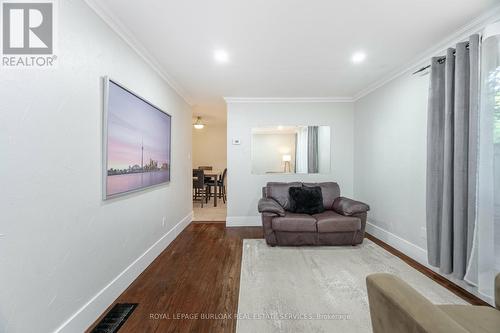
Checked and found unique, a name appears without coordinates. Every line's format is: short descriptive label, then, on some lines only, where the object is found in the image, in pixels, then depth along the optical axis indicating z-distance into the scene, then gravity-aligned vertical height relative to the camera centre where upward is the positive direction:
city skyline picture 2.06 +0.23
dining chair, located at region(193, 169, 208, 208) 6.55 -0.49
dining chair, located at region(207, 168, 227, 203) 7.10 -0.71
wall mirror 4.70 +0.36
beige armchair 0.80 -0.57
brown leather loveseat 3.40 -0.91
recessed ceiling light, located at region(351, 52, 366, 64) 2.77 +1.35
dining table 6.56 -0.42
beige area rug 1.85 -1.26
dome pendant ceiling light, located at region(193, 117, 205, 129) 6.91 +1.26
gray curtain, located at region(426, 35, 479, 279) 2.12 +0.10
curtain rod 2.21 +1.17
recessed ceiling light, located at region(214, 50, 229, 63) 2.68 +1.31
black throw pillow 3.80 -0.59
